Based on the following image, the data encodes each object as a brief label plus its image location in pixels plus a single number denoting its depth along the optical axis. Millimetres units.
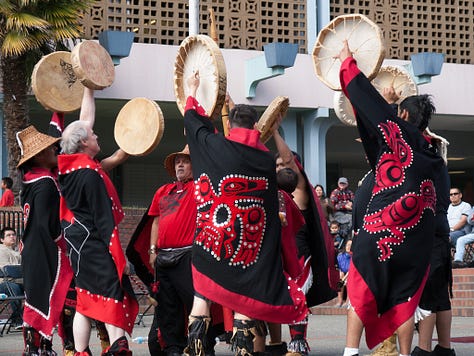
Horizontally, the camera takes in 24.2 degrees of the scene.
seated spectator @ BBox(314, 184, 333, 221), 19025
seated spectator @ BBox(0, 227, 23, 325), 14133
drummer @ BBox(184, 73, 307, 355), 7387
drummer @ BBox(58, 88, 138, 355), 7840
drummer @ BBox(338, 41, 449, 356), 7223
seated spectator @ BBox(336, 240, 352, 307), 17016
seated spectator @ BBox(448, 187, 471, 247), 17125
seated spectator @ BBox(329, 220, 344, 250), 19641
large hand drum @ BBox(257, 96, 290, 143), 8047
